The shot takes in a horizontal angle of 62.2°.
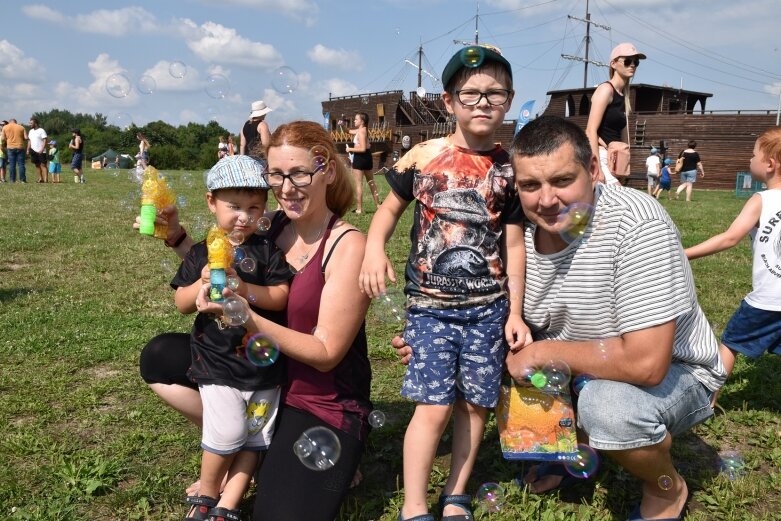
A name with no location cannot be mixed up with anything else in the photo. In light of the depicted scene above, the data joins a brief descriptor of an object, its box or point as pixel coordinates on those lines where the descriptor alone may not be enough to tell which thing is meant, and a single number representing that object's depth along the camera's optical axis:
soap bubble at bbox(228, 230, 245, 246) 2.64
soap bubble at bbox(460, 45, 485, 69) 2.73
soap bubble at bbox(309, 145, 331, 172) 2.75
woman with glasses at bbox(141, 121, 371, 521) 2.62
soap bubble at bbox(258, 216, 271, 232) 2.80
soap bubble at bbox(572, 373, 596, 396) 2.62
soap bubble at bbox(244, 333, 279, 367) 2.56
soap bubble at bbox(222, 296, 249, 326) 2.32
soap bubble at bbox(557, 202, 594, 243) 2.42
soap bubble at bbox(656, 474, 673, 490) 2.57
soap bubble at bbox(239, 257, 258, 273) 2.65
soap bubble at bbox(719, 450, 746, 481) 3.10
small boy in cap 2.64
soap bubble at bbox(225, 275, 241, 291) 2.35
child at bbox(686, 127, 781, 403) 3.72
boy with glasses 2.67
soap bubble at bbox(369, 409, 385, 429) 2.85
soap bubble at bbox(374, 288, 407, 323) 2.89
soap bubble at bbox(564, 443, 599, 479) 2.68
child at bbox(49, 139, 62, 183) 21.84
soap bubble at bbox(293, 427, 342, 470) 2.65
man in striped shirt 2.38
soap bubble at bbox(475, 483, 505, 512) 2.84
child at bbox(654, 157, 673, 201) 23.64
